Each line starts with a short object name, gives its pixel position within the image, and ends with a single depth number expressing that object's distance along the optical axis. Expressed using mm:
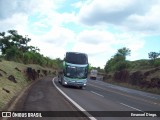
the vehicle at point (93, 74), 41748
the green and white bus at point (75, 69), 16687
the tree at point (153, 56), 39778
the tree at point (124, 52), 61609
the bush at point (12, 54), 33982
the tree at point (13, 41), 36440
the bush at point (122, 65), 47442
